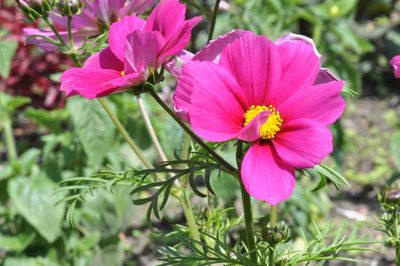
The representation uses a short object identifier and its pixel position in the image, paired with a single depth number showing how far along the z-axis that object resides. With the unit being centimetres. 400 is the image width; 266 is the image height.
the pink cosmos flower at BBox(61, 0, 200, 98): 52
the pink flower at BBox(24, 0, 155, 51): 60
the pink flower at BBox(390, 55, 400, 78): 55
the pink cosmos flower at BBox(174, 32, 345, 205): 50
